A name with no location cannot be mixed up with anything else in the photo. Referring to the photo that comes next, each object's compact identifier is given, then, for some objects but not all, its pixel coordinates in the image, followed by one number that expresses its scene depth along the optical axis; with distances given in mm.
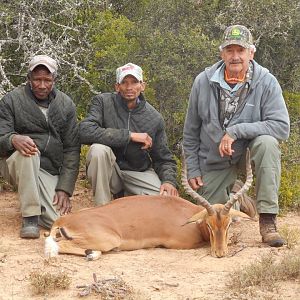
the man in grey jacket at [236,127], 6082
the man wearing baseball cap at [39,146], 6434
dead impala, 5809
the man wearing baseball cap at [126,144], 6727
